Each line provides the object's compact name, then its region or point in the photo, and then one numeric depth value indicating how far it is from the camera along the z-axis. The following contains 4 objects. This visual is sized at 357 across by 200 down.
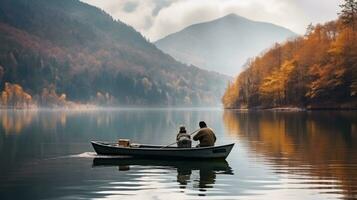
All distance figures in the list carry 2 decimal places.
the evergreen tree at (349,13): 139.50
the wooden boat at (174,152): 37.78
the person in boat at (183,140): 39.03
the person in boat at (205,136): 38.44
